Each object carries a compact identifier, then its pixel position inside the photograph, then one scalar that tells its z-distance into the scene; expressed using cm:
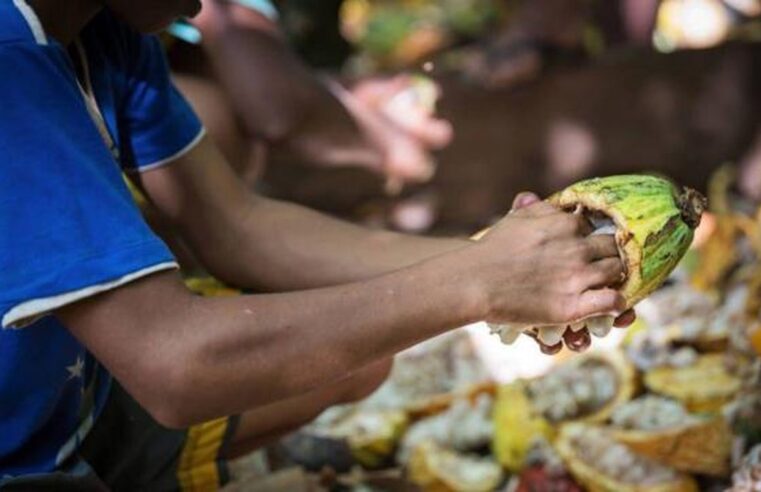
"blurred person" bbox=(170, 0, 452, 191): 241
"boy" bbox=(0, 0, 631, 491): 155
